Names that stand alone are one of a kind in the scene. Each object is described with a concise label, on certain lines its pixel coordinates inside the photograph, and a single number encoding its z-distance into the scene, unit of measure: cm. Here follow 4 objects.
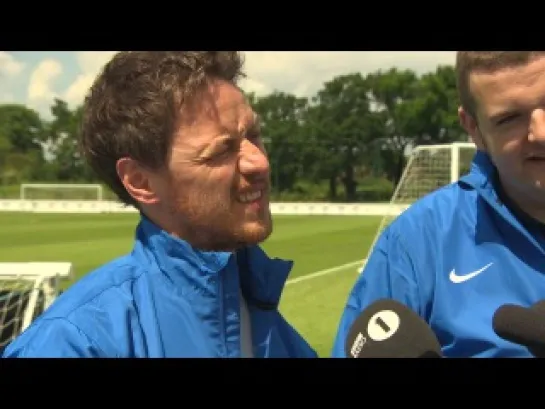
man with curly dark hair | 116
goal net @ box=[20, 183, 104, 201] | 2953
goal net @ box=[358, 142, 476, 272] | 1100
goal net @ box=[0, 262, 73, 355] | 327
